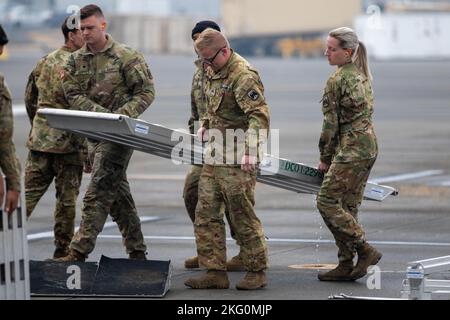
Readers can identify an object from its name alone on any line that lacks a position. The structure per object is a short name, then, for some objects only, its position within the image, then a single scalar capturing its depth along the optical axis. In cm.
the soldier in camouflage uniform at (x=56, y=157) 2059
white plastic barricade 1444
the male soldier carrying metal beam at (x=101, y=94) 1928
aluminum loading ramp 1770
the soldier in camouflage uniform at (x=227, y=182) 1802
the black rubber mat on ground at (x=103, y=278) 1786
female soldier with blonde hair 1873
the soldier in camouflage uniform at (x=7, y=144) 1486
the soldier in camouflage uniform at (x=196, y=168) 2025
